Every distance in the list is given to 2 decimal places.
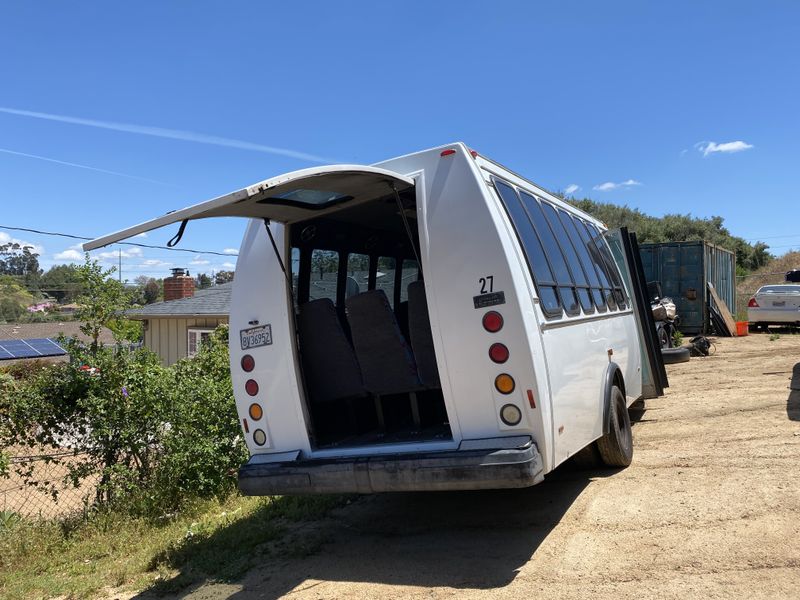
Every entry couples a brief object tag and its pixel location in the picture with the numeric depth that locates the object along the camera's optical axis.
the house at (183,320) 21.73
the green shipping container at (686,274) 20.11
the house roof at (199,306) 21.58
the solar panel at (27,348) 15.89
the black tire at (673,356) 12.30
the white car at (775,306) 19.48
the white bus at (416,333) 4.43
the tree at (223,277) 39.09
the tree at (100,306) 7.14
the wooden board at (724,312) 19.66
